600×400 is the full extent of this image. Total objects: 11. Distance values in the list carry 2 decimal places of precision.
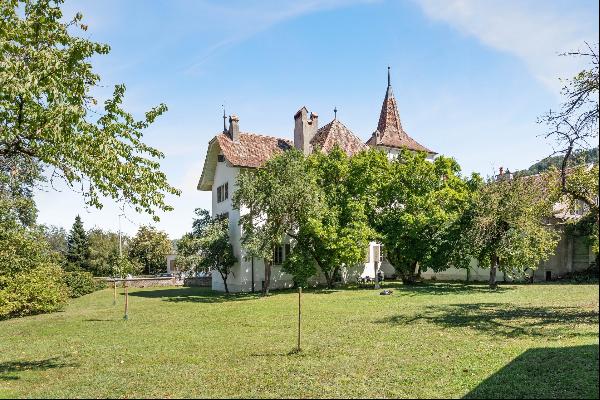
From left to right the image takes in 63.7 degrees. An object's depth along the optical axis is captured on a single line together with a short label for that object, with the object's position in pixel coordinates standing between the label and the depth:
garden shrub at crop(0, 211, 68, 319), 22.08
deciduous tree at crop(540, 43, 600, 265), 12.76
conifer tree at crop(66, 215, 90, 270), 54.53
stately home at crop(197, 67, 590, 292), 31.22
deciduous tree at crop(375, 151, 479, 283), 29.19
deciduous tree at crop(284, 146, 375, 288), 28.09
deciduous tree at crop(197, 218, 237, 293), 29.57
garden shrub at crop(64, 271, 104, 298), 35.19
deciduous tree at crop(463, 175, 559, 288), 24.39
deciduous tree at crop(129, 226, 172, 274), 59.44
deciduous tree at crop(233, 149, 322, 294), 26.61
